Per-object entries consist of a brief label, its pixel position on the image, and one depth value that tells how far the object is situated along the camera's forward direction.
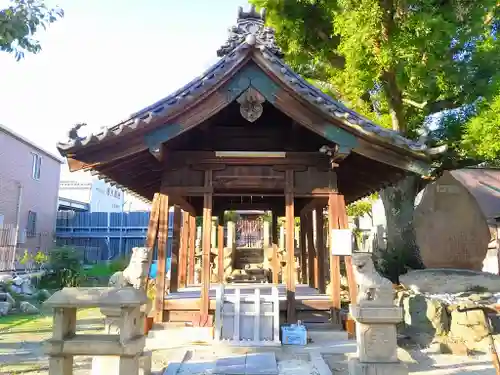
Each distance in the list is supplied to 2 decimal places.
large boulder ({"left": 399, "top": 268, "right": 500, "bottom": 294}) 9.25
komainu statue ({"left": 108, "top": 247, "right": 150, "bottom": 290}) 5.91
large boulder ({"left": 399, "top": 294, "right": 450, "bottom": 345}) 8.00
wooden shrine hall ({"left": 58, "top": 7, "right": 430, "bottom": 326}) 6.57
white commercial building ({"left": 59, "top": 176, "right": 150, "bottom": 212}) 33.10
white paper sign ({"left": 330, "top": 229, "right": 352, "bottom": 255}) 6.79
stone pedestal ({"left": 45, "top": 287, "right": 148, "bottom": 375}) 4.47
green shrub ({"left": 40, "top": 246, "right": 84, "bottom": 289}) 17.73
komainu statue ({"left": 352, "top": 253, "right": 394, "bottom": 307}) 5.31
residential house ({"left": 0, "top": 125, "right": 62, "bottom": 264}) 20.78
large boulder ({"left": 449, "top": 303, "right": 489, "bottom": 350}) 7.64
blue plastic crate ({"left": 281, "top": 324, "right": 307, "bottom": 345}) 6.67
